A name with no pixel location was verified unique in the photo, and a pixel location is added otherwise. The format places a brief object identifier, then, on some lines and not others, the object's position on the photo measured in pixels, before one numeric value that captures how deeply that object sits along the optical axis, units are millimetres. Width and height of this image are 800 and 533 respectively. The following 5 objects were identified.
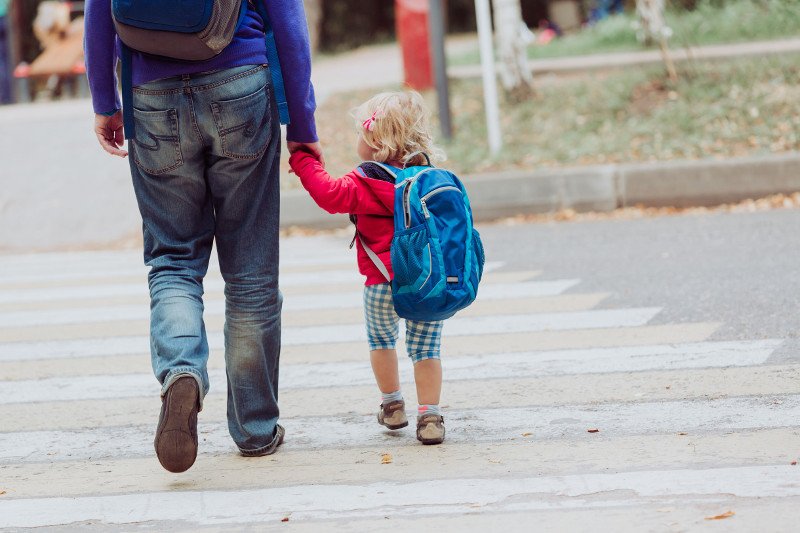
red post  13711
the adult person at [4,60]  19531
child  3791
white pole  10852
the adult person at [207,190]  3543
